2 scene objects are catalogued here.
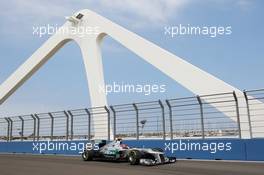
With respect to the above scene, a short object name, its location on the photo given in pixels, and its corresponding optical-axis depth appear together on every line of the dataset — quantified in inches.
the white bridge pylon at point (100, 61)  874.8
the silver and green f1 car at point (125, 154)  472.7
